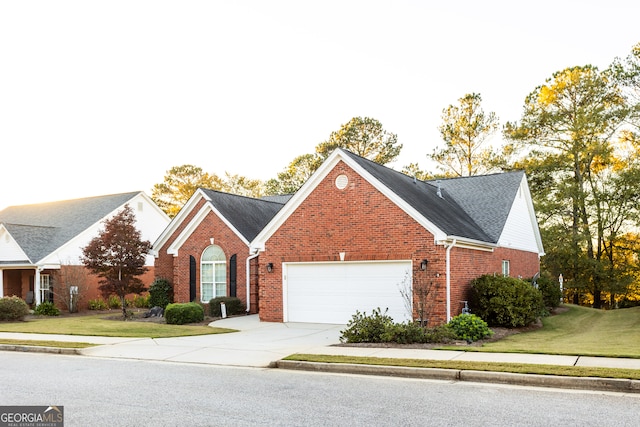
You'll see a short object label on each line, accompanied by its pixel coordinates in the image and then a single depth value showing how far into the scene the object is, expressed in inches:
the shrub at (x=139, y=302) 1285.7
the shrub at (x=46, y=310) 1059.4
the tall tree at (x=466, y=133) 1825.8
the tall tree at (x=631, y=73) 1370.6
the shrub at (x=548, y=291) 1016.5
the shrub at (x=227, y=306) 926.4
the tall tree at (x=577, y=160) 1392.7
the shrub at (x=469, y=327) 577.3
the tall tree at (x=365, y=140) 2020.2
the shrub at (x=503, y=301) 707.4
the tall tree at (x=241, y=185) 2450.8
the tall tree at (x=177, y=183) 2418.8
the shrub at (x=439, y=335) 540.4
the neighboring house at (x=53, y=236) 1190.3
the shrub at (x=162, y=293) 1060.5
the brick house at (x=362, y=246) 701.3
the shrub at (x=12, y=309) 940.6
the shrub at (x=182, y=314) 847.7
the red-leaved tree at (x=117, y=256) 945.5
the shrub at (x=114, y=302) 1264.8
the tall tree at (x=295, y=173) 2063.2
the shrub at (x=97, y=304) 1218.6
